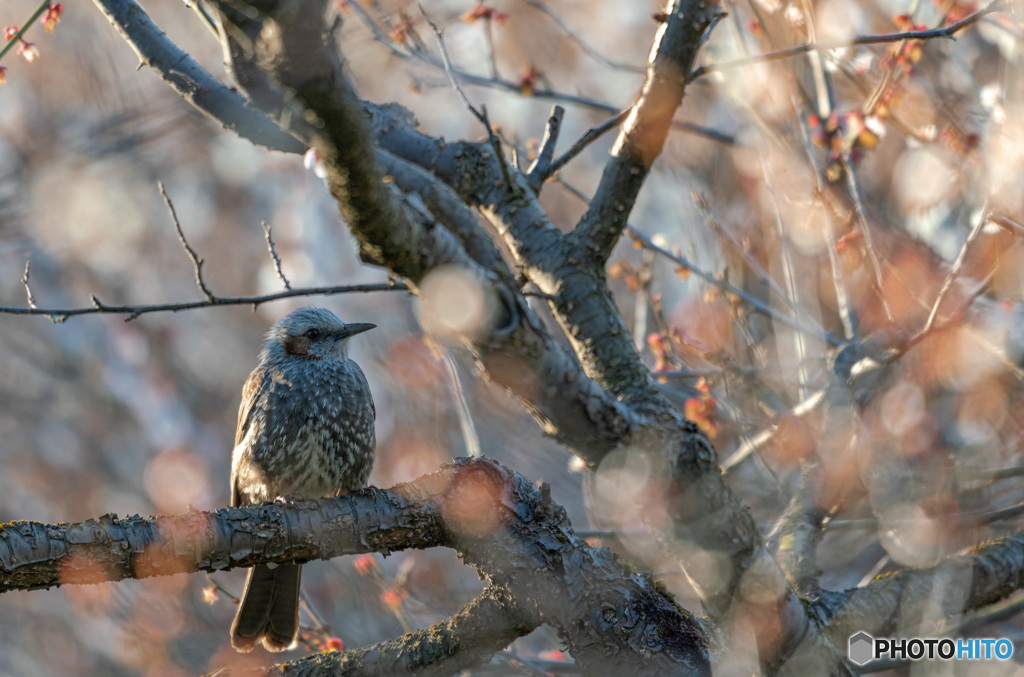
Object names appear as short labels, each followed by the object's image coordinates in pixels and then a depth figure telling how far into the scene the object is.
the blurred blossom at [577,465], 9.83
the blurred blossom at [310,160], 7.53
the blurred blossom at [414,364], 15.45
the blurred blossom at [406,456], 15.30
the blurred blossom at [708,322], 12.99
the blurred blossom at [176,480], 19.45
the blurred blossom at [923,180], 10.97
